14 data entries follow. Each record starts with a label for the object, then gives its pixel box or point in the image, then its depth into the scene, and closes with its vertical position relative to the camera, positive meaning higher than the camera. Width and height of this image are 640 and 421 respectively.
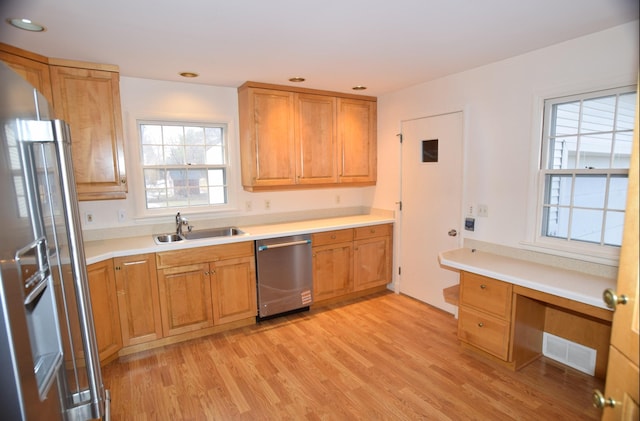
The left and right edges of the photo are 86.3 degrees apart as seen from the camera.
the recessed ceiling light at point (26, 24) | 1.88 +0.86
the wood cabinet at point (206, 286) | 2.92 -1.02
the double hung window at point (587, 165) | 2.25 -0.02
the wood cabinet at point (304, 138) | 3.45 +0.35
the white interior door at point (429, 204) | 3.31 -0.39
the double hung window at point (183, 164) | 3.29 +0.08
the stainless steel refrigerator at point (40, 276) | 0.76 -0.27
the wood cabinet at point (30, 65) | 2.24 +0.77
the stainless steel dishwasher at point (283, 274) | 3.30 -1.04
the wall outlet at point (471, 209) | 3.13 -0.40
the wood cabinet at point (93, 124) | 2.61 +0.40
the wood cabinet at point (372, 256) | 3.89 -1.03
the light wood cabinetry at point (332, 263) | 3.62 -1.02
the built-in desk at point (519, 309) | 2.28 -1.10
